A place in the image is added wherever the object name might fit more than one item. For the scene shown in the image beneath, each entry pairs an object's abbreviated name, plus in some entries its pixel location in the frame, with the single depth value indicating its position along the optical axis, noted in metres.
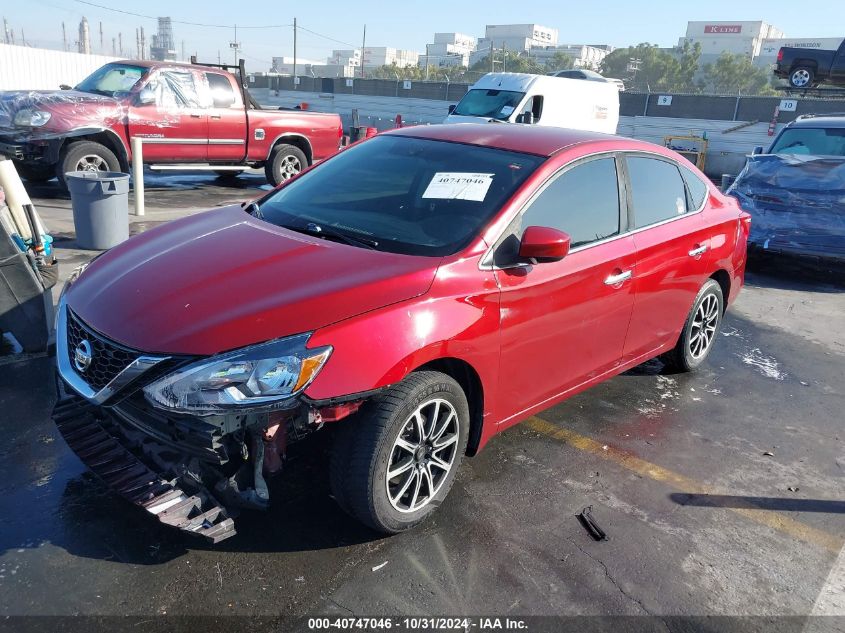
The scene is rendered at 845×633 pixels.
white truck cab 15.28
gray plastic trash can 6.82
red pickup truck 9.16
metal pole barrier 8.92
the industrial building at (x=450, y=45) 163.18
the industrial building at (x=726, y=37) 127.44
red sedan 2.62
